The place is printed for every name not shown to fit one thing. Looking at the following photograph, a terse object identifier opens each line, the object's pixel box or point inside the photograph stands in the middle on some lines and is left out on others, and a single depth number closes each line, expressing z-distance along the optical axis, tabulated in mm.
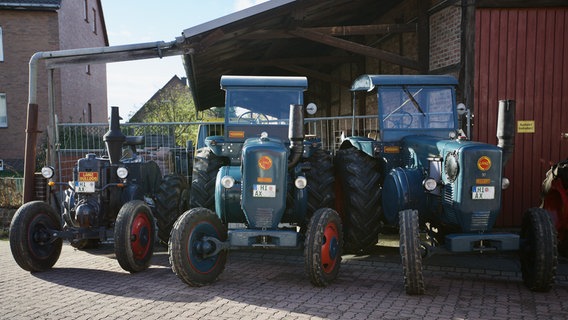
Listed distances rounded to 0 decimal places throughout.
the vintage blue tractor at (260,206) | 5105
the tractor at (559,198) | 6613
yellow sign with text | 8289
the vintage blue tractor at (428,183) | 4965
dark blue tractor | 5816
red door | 8273
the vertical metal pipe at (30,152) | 8320
